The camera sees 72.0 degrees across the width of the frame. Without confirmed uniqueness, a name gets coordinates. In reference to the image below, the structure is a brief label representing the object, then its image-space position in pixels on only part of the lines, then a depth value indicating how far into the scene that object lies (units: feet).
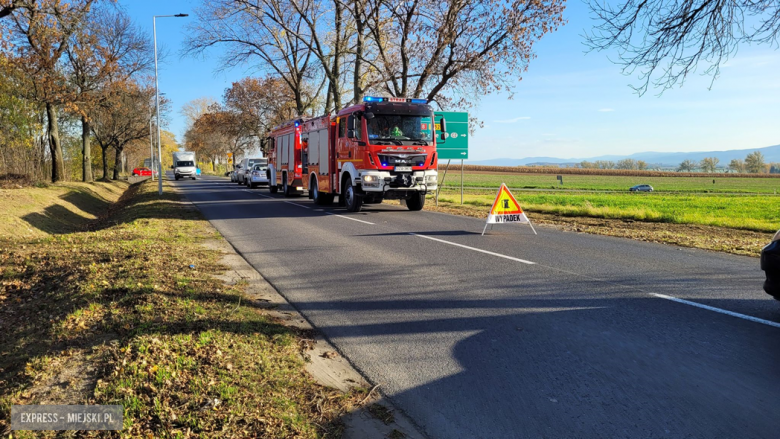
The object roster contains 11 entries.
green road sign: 75.56
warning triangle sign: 39.93
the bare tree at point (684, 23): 27.07
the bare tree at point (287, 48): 99.91
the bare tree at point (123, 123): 143.98
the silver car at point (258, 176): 120.47
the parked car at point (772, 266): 15.98
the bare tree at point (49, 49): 57.98
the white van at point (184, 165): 193.26
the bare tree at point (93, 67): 86.69
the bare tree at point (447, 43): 75.77
